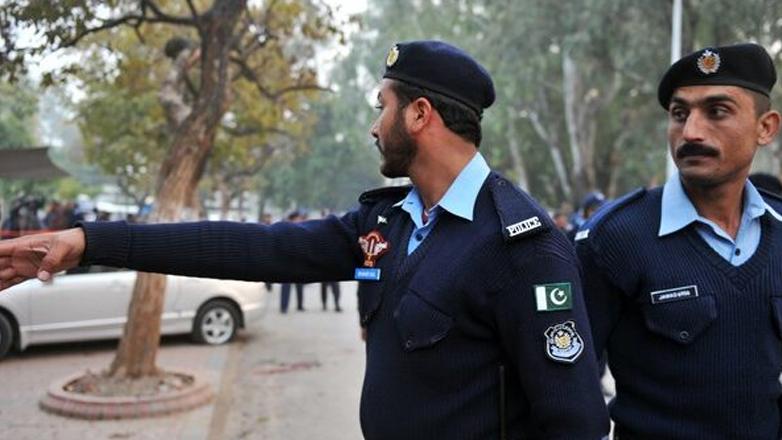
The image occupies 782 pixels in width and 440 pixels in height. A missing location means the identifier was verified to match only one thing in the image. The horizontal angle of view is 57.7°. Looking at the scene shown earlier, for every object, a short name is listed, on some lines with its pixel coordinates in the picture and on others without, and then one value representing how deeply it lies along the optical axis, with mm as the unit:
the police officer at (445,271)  1492
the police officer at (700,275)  1784
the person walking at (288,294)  12766
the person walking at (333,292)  13070
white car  8180
